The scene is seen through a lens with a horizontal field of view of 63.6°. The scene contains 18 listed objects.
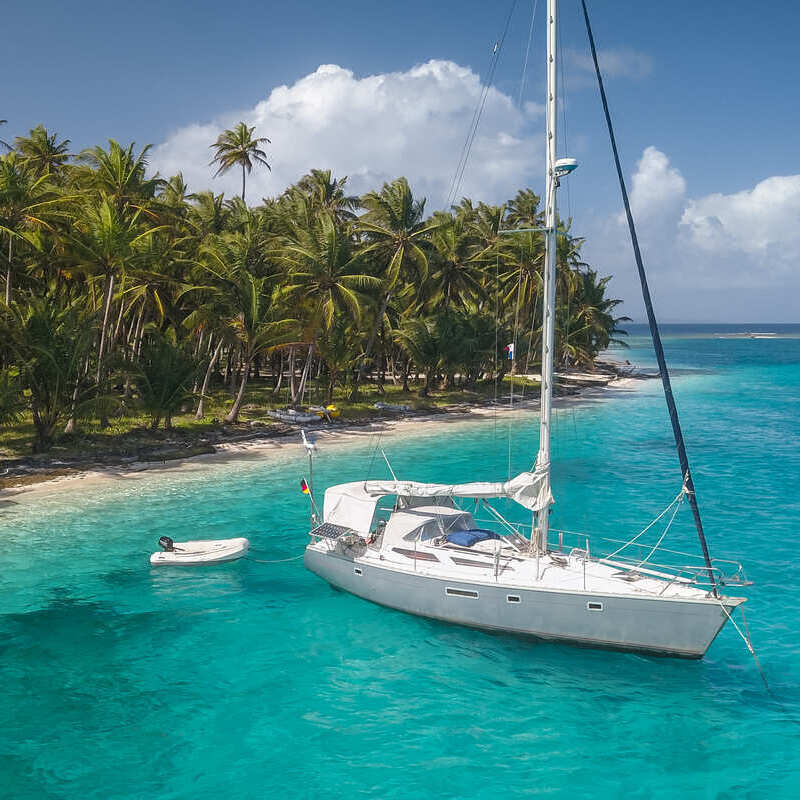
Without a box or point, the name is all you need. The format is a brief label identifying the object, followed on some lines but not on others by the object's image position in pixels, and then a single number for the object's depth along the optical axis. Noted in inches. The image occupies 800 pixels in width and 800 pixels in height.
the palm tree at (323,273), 1643.7
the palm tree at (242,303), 1482.5
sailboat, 538.9
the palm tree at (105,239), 1205.7
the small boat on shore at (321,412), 1683.1
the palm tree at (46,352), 1151.6
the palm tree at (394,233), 1879.9
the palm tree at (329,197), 2418.8
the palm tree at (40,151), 2014.0
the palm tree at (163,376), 1326.3
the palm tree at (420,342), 2026.3
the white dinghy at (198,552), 772.6
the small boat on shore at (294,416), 1642.5
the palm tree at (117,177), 1428.4
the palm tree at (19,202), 1151.0
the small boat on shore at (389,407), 1871.3
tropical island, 1221.1
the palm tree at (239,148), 2556.6
